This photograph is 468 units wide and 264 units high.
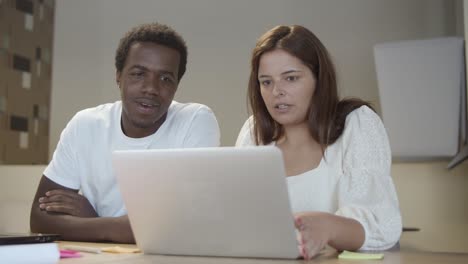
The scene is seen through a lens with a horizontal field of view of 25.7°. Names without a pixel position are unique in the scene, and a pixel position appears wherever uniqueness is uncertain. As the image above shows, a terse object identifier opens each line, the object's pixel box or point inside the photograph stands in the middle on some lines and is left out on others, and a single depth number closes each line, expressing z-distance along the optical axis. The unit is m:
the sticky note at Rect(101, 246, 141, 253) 1.99
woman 2.10
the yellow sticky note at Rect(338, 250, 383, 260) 1.85
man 2.66
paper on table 1.69
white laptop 1.73
